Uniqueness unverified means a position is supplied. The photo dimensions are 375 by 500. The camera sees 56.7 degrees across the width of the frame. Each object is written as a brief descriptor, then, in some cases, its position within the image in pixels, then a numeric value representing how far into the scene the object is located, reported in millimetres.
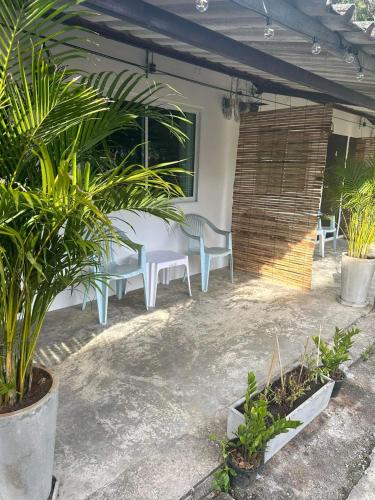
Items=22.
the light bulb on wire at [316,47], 2094
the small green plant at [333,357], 2096
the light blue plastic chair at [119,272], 3112
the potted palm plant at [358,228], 3570
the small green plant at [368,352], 2781
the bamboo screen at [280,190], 3797
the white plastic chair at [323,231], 5691
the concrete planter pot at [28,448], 1218
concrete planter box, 1721
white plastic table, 3545
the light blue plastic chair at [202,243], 4020
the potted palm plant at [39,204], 1034
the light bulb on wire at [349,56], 2309
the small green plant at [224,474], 1574
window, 3661
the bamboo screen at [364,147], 6863
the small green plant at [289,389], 1856
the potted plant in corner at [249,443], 1533
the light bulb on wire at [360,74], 2547
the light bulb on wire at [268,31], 1886
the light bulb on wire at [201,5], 1600
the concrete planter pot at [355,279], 3639
